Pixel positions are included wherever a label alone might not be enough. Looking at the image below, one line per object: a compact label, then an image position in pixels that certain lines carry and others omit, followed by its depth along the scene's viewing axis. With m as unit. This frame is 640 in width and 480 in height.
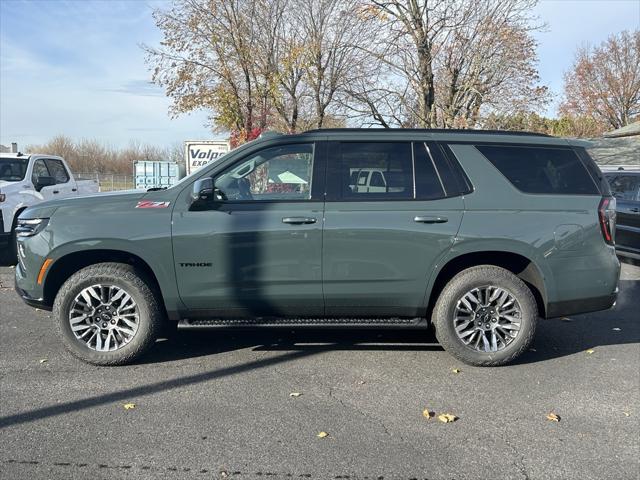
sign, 18.75
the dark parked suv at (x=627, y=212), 8.73
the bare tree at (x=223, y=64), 20.45
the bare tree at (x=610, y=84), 44.69
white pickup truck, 9.45
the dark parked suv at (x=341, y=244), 4.55
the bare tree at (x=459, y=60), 19.11
